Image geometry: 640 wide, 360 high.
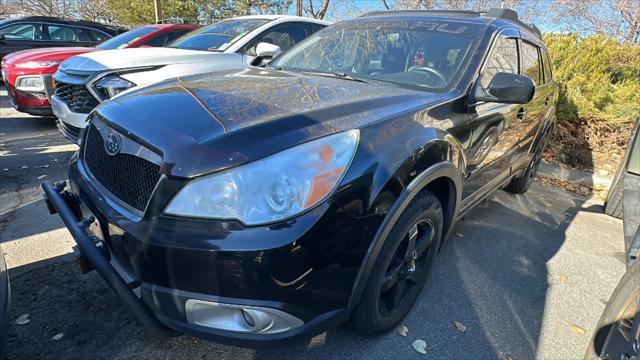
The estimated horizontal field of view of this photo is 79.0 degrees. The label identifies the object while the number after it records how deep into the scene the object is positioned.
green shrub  5.92
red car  5.53
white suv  4.11
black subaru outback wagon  1.45
